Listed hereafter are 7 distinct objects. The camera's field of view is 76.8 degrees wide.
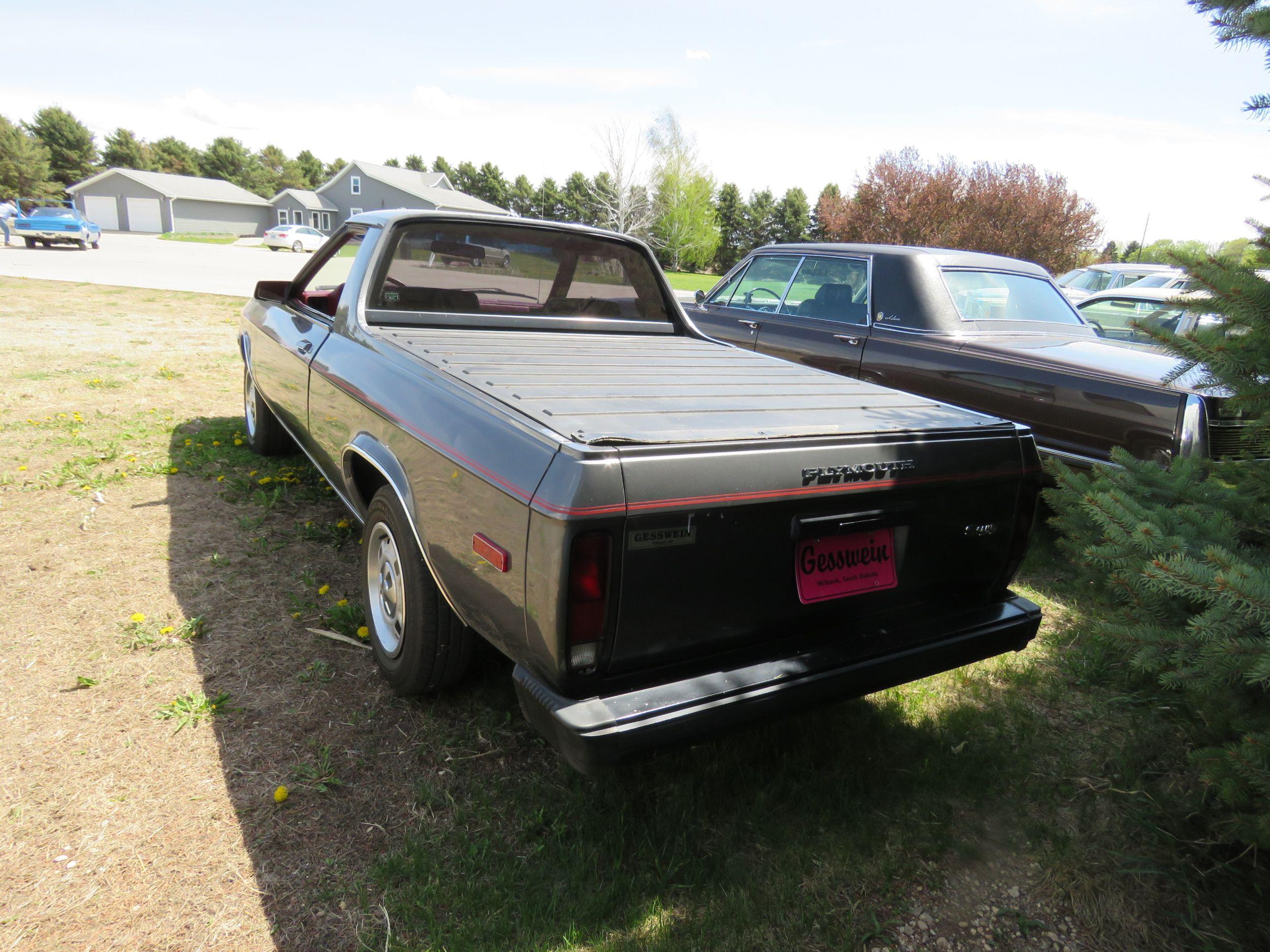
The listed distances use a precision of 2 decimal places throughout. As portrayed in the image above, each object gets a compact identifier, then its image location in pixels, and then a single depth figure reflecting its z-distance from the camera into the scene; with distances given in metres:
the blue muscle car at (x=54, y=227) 28.39
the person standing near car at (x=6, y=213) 30.98
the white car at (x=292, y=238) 42.12
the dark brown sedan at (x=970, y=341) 3.99
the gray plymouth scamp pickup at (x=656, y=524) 1.94
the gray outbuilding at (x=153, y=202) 62.25
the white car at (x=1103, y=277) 14.24
